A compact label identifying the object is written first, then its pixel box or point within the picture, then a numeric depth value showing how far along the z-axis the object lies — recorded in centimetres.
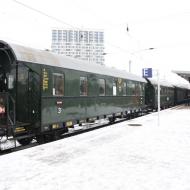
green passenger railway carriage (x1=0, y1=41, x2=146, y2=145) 935
